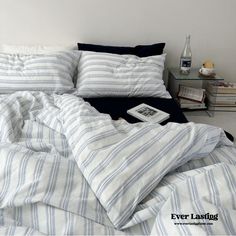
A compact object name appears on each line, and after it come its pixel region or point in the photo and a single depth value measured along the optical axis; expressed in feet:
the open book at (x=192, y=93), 7.91
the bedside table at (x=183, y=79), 7.76
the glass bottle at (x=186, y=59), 7.77
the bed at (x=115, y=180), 3.03
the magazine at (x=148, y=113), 5.85
